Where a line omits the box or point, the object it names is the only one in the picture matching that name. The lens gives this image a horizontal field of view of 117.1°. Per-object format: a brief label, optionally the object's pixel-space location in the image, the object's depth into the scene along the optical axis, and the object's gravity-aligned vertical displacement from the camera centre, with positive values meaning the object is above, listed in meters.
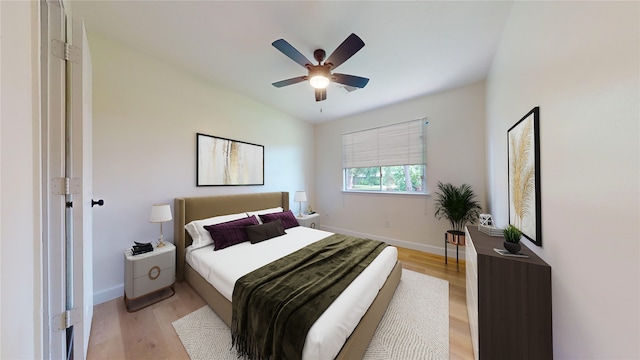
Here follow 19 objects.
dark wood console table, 1.13 -0.80
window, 3.47 +0.40
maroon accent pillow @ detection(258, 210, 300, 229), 2.99 -0.59
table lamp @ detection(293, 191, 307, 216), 3.96 -0.33
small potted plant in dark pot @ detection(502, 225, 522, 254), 1.28 -0.43
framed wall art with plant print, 1.23 +0.01
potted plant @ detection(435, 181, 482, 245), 2.76 -0.43
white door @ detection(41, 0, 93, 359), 1.06 +0.03
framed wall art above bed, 2.77 +0.31
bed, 1.40 -1.00
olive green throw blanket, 1.18 -0.82
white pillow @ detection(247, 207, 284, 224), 3.00 -0.51
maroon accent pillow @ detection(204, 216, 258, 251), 2.32 -0.64
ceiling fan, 1.63 +1.13
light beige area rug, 1.49 -1.31
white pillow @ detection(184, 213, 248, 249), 2.34 -0.61
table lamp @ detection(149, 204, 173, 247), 2.12 -0.34
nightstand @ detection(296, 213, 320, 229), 3.77 -0.78
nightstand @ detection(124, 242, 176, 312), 1.91 -0.97
